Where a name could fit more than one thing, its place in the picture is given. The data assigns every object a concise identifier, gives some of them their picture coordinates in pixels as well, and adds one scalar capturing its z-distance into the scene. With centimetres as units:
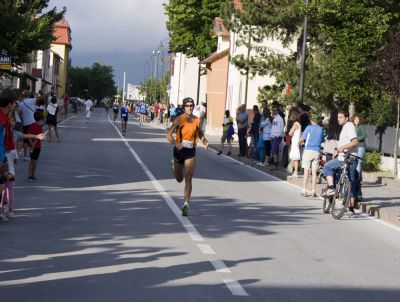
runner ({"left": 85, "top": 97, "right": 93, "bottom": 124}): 6094
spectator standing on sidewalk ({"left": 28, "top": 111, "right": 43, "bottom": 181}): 1795
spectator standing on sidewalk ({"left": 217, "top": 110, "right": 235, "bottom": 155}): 3309
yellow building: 15400
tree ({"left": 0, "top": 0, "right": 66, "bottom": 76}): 3762
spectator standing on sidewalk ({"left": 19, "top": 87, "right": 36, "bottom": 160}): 2162
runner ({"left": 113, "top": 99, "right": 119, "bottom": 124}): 6122
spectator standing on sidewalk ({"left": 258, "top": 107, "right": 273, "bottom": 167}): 2677
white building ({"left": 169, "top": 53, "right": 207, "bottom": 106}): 9481
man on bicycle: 1557
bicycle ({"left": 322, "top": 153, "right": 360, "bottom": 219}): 1520
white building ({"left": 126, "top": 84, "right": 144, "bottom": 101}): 17188
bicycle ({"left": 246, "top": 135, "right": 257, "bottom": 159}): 2998
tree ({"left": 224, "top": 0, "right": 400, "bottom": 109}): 2869
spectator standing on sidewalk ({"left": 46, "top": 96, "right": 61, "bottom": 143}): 3312
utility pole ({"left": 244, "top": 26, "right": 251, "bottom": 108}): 3568
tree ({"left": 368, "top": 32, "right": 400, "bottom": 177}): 2409
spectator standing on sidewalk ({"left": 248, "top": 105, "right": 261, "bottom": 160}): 2884
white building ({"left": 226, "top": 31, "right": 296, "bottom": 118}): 5072
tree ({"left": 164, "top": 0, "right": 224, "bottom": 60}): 7338
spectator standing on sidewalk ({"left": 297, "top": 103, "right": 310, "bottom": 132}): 2309
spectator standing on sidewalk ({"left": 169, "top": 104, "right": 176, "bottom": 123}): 6184
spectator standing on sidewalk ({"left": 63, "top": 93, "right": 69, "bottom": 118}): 7461
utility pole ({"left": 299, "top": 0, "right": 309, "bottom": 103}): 2880
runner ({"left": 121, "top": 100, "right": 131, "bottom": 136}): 4398
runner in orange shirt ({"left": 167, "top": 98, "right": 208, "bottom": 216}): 1411
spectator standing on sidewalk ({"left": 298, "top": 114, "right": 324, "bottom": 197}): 1805
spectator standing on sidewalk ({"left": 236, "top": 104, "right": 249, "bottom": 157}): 3114
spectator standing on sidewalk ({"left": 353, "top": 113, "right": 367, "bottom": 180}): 1783
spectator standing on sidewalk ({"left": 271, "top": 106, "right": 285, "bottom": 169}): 2541
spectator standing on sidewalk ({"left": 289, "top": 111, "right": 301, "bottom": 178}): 2119
